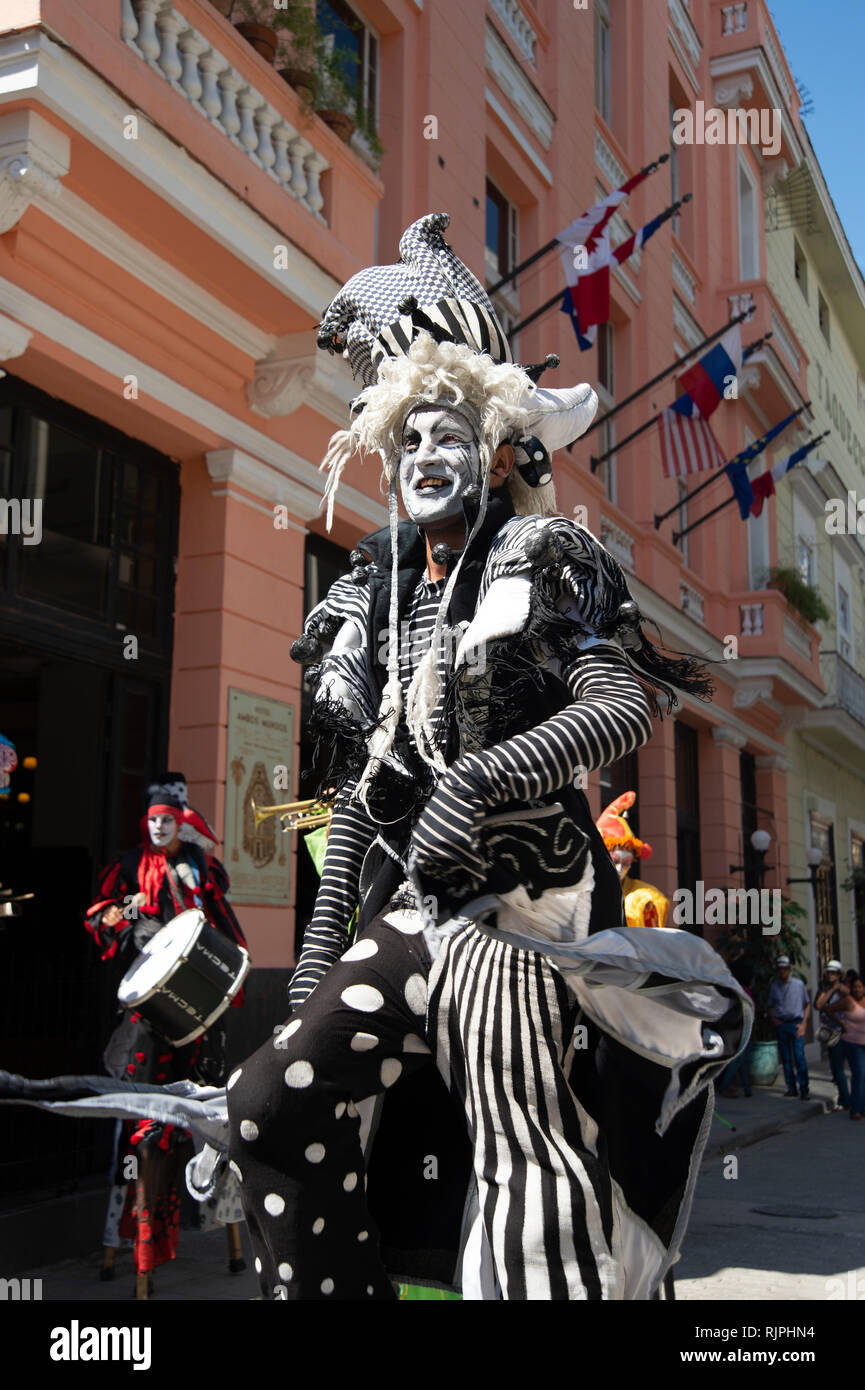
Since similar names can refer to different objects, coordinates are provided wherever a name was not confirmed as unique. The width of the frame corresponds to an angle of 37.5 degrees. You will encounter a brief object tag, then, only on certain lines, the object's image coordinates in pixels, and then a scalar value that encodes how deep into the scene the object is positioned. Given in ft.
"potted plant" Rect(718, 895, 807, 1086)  52.70
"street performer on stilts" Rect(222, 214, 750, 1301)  6.75
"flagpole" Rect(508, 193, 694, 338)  37.37
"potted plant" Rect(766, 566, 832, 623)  69.26
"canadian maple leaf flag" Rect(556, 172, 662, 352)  36.73
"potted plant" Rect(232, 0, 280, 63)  24.72
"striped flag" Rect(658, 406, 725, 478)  46.21
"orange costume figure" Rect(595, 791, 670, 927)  23.08
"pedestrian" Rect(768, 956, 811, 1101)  49.21
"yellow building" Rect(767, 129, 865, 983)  77.05
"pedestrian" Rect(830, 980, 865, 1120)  47.27
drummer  18.08
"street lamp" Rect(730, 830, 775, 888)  58.13
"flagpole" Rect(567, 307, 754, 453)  45.75
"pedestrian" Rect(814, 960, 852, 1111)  48.29
